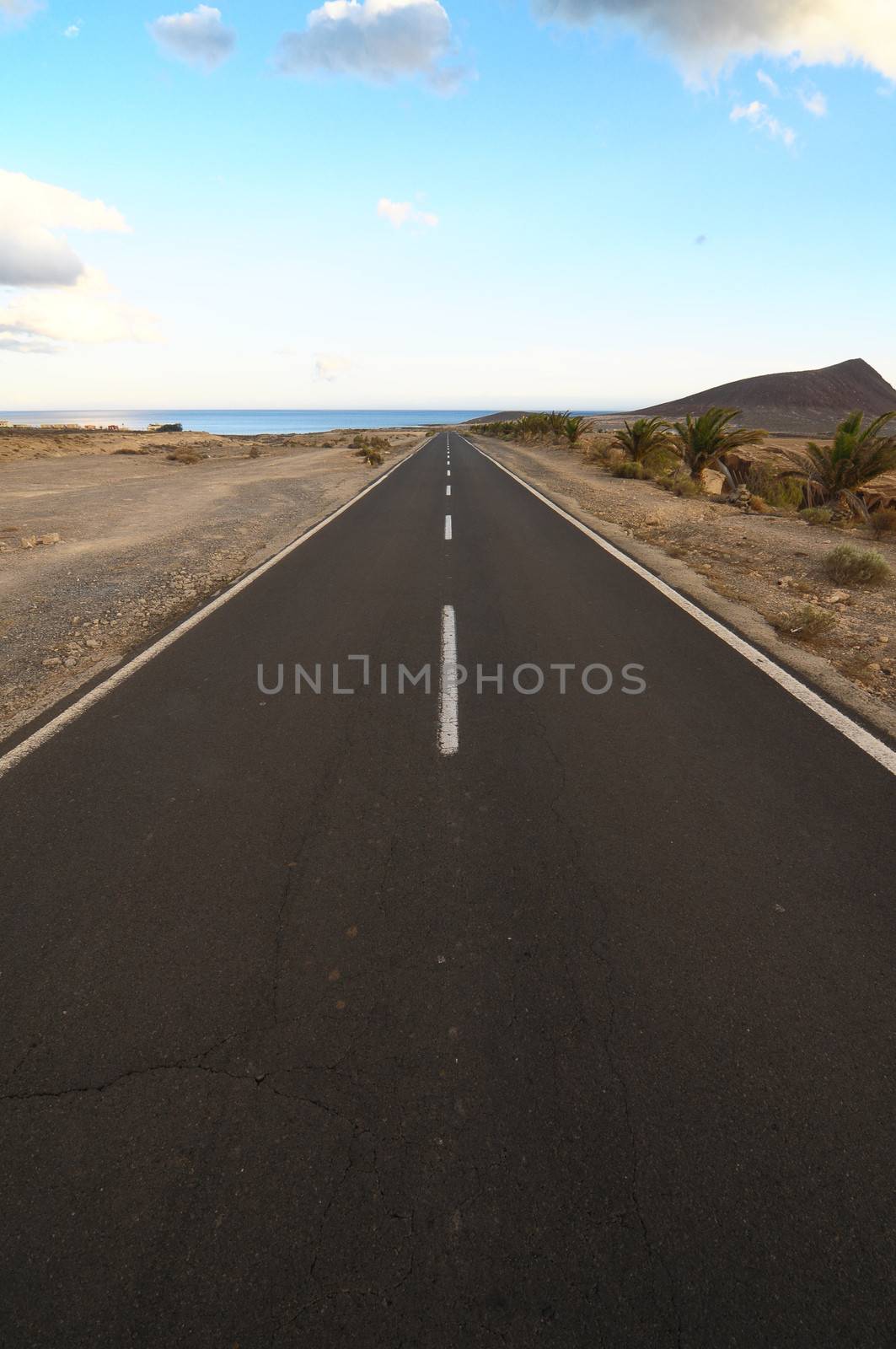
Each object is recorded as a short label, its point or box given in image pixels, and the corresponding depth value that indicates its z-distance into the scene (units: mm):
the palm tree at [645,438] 21078
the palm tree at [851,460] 12359
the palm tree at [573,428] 35000
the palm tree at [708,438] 17203
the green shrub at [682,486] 16594
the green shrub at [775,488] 14578
